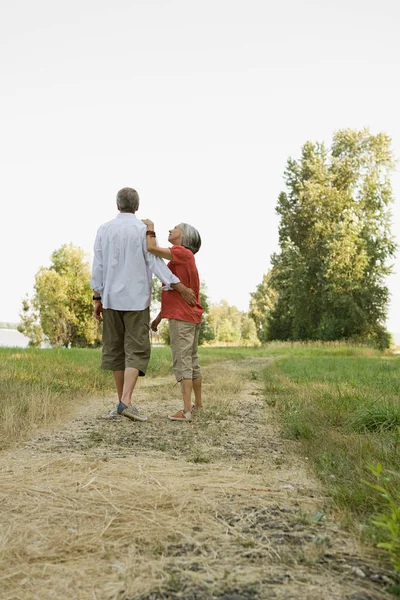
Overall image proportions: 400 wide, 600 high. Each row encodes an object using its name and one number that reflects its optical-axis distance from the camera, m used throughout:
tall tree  36.03
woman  6.12
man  6.00
